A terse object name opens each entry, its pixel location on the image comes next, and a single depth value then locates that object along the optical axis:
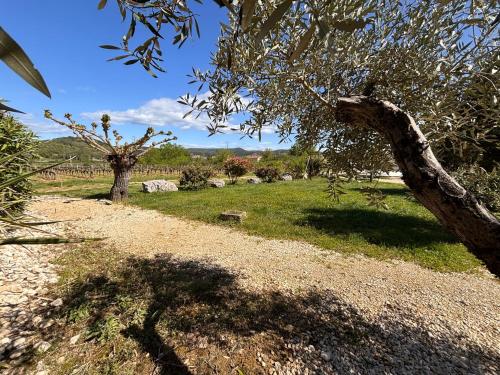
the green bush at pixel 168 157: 65.56
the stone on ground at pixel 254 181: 28.59
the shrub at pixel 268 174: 29.25
